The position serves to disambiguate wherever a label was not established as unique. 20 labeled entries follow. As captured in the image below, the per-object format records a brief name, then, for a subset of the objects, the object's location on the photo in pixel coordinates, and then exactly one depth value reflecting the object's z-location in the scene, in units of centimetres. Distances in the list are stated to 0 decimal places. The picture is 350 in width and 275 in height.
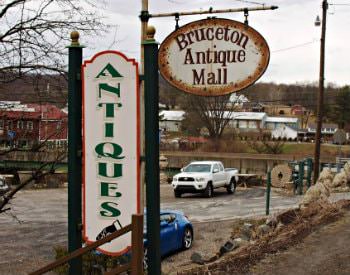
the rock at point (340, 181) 2253
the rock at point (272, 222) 1325
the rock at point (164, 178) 3664
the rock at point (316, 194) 1406
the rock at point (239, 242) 1198
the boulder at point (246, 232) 1326
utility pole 2608
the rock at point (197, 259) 1049
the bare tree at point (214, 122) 4566
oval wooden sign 479
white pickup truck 2527
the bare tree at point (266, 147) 5252
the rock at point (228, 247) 1170
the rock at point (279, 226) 1213
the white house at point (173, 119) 8250
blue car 1238
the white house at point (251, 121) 9031
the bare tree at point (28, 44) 743
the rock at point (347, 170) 2230
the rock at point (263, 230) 1284
